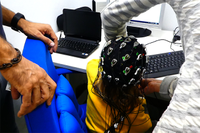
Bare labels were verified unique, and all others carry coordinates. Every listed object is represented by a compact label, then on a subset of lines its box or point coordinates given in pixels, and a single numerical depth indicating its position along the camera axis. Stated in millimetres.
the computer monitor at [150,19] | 1227
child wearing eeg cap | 623
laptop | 1167
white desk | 1050
